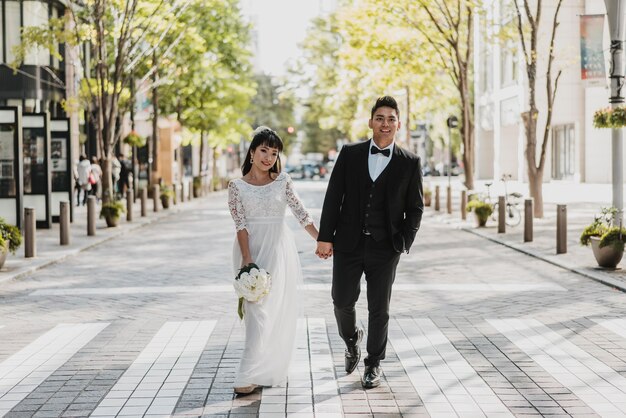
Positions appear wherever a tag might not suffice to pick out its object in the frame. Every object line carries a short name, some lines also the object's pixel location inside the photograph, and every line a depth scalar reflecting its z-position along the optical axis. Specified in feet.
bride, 22.08
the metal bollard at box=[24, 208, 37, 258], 54.19
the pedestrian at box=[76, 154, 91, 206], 113.32
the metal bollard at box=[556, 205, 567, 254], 53.62
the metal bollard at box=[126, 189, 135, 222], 88.84
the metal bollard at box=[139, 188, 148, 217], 95.40
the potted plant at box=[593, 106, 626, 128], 49.88
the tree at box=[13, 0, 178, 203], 79.41
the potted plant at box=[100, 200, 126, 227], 80.79
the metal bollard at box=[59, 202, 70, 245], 63.00
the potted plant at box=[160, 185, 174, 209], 112.78
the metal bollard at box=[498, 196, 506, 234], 71.71
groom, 22.02
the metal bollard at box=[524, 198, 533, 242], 62.90
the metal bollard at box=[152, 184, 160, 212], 105.70
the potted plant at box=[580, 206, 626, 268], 46.24
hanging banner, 59.67
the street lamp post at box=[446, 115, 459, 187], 106.83
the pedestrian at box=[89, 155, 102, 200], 117.60
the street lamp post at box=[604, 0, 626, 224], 52.26
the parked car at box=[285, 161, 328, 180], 294.87
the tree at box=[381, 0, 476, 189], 88.17
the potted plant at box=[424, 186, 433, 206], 113.60
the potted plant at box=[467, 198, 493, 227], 78.48
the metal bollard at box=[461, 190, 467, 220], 85.87
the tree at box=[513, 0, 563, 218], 79.92
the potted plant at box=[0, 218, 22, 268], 47.34
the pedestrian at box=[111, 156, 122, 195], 119.85
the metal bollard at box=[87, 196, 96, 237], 71.69
